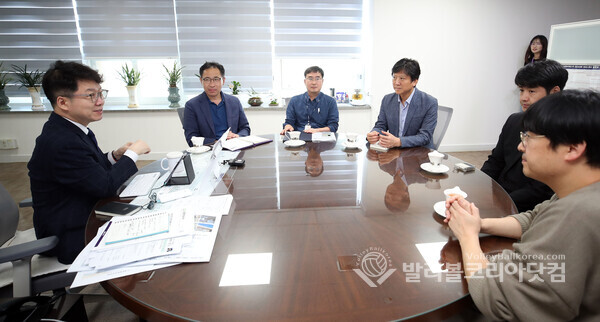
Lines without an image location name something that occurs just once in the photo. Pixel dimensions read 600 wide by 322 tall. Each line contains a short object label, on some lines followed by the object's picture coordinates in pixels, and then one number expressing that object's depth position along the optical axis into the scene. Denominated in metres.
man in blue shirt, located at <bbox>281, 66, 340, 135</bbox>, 3.18
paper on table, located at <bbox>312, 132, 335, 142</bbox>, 2.45
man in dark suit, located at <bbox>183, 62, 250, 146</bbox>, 2.70
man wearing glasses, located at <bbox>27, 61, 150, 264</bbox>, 1.32
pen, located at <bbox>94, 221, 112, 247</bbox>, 1.01
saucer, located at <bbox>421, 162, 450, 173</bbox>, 1.62
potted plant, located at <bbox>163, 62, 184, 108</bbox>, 4.22
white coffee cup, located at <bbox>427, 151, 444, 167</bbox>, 1.64
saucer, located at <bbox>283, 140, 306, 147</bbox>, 2.28
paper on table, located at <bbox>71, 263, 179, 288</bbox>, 0.85
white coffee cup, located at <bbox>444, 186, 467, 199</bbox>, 1.28
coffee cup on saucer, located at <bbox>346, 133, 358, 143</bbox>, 2.26
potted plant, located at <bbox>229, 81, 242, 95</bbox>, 4.27
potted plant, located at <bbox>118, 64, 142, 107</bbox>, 4.21
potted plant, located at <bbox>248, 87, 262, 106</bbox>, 4.32
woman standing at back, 4.14
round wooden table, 0.76
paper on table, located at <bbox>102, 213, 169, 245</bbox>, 1.03
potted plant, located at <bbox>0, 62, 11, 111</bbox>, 4.07
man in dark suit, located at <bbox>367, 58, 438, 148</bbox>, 2.25
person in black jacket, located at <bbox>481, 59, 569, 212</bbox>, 1.55
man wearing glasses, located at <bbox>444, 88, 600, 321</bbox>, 0.71
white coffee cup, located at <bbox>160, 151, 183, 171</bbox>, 1.69
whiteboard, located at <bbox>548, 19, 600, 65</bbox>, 3.26
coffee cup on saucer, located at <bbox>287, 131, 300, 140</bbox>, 2.39
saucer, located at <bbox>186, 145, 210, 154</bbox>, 2.11
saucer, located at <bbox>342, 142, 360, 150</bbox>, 2.19
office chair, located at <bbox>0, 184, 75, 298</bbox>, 1.12
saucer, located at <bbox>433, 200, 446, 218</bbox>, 1.14
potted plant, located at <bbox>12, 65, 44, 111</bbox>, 4.00
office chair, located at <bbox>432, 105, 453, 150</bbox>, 2.43
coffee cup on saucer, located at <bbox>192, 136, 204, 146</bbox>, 2.17
